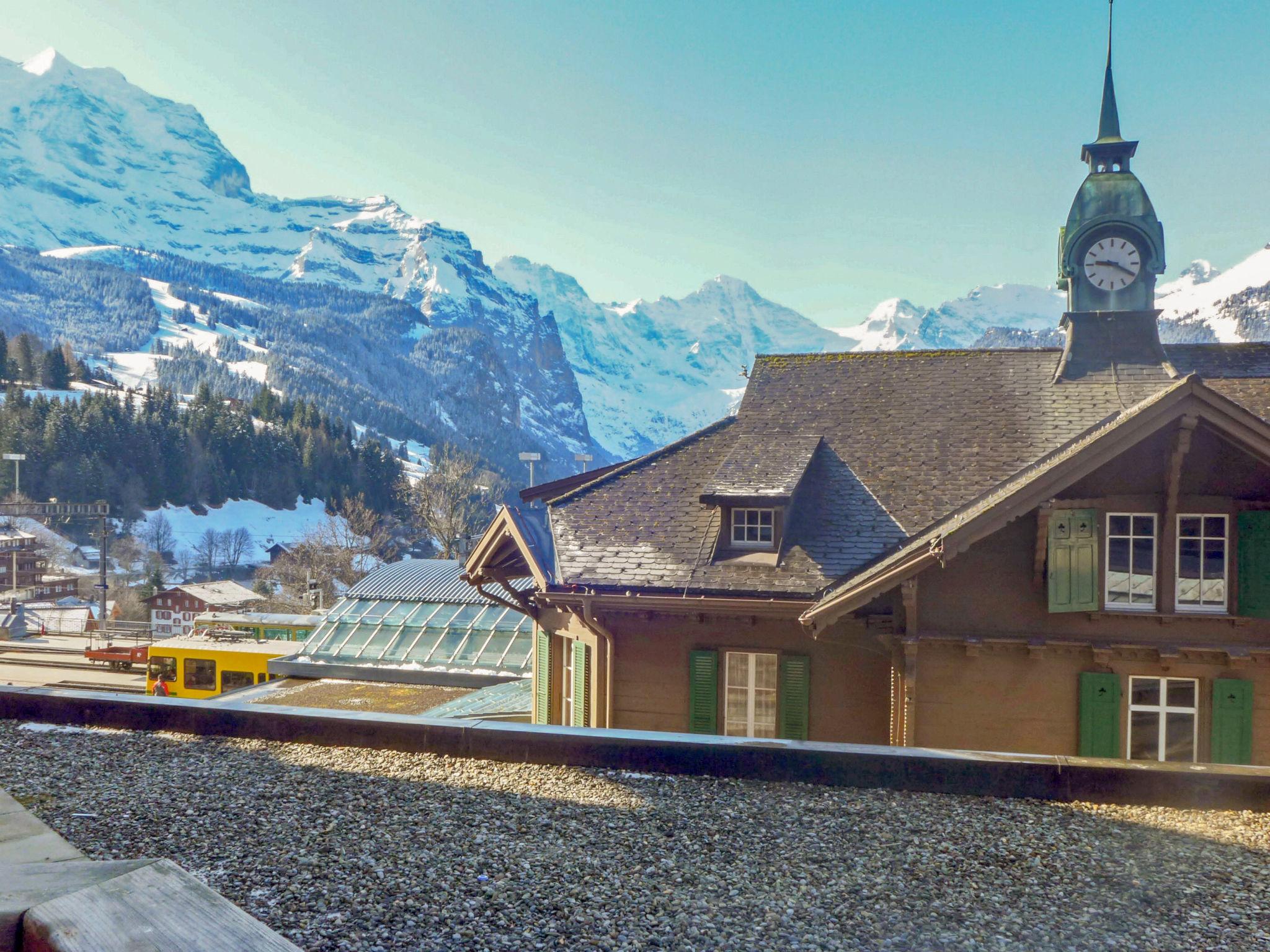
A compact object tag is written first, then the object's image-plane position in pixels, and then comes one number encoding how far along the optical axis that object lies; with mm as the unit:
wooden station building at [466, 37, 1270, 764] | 11906
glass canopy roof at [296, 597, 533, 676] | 26625
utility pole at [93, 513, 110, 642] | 54931
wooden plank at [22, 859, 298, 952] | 2363
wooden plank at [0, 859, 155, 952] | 2521
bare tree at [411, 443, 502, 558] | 62750
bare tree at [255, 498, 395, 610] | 73312
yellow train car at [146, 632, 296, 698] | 30453
